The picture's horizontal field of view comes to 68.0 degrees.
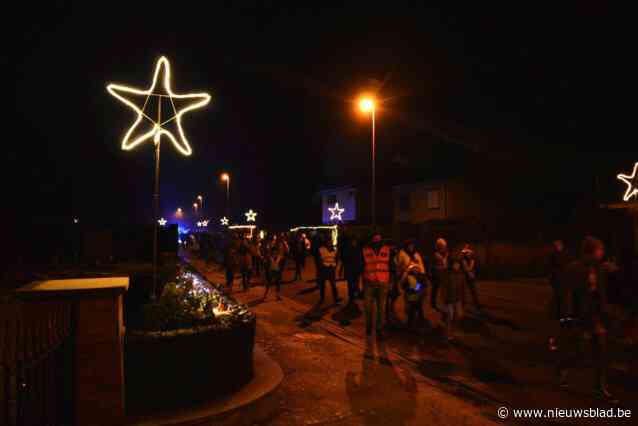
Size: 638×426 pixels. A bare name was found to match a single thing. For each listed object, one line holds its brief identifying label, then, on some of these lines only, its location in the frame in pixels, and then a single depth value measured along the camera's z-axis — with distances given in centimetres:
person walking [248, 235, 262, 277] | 1669
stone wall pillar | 424
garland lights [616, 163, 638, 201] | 1631
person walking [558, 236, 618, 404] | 569
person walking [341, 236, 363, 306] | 1216
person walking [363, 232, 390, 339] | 866
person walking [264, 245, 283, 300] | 1419
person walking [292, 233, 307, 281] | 1886
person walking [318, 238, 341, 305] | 1268
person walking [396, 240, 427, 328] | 934
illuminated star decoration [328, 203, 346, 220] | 4373
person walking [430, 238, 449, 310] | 956
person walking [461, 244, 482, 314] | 1123
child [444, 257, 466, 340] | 865
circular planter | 470
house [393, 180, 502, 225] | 3322
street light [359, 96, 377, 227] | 1806
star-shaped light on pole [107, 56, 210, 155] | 651
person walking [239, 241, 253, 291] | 1507
